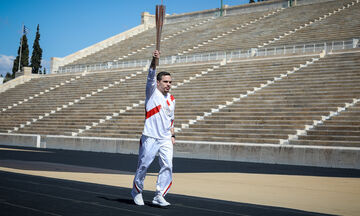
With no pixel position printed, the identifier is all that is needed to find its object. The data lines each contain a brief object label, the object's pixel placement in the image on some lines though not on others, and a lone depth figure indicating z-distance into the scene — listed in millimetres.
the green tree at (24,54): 74250
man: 7207
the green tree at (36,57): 79000
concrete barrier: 15906
